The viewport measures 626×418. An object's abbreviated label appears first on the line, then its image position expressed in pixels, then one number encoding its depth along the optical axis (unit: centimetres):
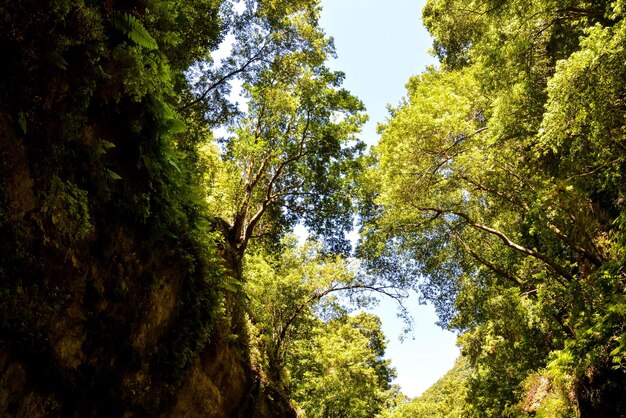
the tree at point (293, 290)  1494
